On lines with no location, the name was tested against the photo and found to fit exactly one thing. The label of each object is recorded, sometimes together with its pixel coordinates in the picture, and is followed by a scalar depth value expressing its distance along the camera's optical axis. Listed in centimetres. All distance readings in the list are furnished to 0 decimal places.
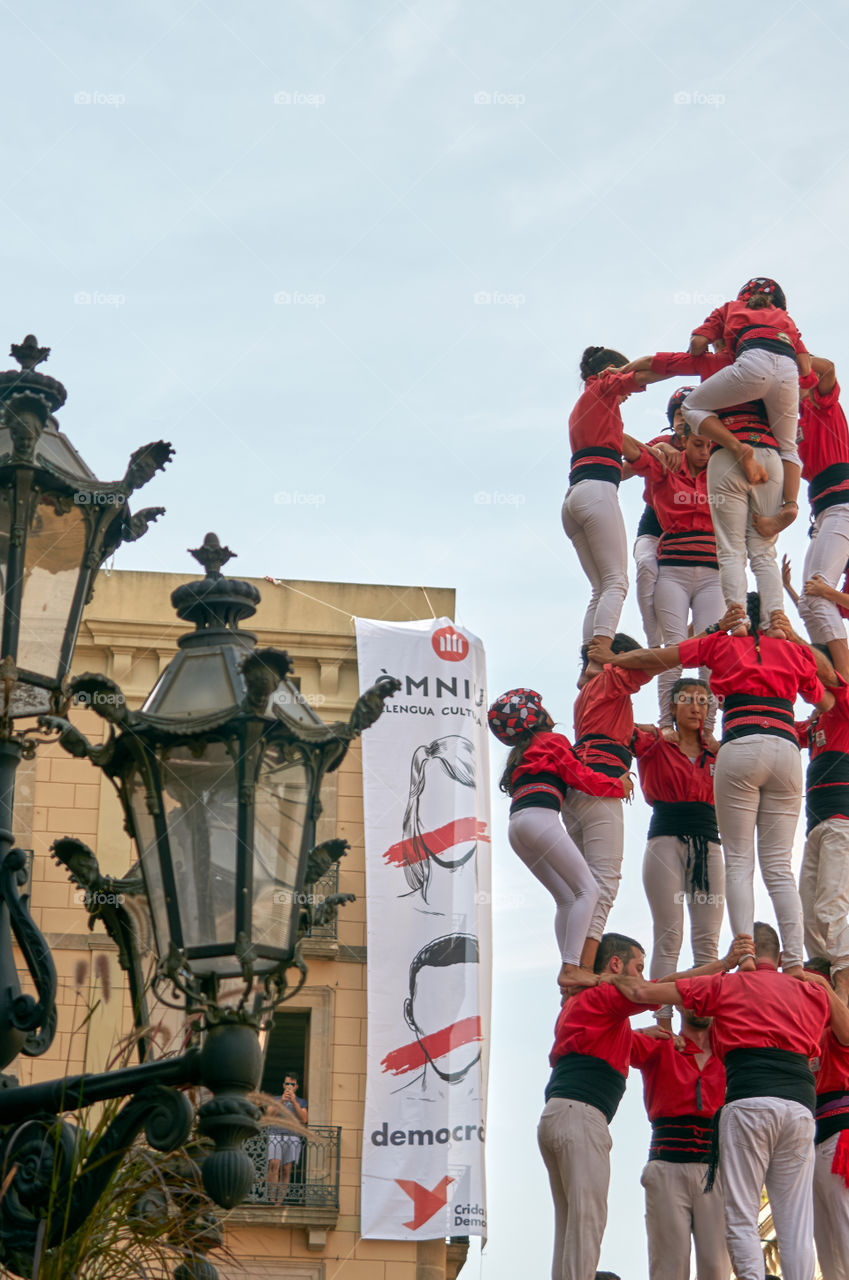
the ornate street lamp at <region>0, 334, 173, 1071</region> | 659
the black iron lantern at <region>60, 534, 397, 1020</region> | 605
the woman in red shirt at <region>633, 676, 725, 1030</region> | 1441
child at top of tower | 1441
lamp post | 602
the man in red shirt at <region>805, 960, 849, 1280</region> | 1205
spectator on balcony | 2102
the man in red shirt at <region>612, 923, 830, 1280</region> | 1115
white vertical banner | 2120
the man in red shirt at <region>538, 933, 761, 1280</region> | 1198
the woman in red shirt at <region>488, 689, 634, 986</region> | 1337
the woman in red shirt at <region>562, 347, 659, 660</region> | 1545
